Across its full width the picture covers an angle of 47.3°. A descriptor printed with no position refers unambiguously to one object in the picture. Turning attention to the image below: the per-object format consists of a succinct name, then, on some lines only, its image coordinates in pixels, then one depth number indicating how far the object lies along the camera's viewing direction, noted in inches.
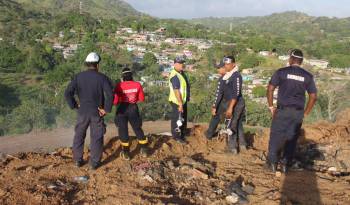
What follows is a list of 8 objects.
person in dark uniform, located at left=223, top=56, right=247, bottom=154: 242.1
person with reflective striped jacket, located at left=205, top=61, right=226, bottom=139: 248.4
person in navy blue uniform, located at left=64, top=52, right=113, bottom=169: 205.0
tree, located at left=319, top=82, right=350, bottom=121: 700.3
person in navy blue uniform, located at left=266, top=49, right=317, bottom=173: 207.2
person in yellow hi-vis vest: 253.1
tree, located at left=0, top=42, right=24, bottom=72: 2017.7
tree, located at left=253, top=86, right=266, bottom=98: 1748.3
